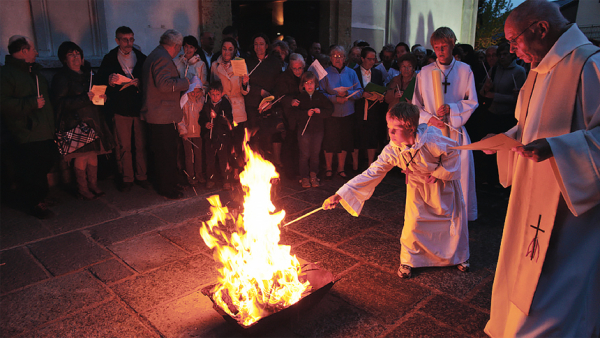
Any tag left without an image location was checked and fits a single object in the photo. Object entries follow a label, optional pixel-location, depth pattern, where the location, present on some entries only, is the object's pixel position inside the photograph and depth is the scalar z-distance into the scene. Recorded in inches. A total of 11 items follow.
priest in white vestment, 90.8
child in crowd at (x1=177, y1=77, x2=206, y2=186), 253.6
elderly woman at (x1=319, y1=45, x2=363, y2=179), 276.7
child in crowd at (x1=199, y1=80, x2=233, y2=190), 256.7
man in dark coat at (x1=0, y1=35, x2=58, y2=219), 208.7
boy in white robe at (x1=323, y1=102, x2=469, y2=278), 140.0
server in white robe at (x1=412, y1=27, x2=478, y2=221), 191.8
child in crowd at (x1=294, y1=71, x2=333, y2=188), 269.0
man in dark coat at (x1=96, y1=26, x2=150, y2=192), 239.3
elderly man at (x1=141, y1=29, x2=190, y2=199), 230.7
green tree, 995.4
